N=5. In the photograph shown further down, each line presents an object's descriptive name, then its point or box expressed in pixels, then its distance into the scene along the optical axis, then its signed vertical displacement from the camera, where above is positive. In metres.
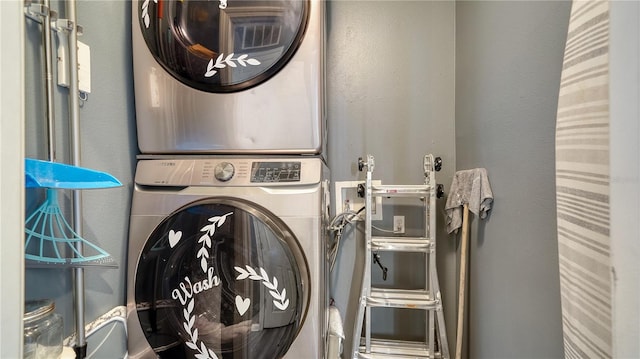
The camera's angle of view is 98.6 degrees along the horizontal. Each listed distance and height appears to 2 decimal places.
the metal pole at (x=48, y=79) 0.75 +0.28
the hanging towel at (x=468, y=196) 1.07 -0.08
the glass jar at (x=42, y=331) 0.63 -0.36
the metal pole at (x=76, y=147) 0.80 +0.10
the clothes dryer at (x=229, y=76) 0.97 +0.38
